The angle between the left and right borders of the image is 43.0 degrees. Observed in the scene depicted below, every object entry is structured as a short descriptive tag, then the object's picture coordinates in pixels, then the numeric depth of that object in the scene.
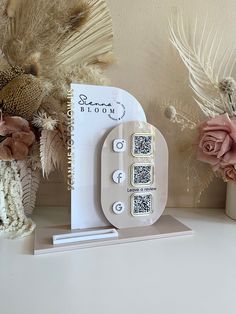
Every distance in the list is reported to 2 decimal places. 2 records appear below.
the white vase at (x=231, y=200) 0.76
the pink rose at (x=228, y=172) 0.66
